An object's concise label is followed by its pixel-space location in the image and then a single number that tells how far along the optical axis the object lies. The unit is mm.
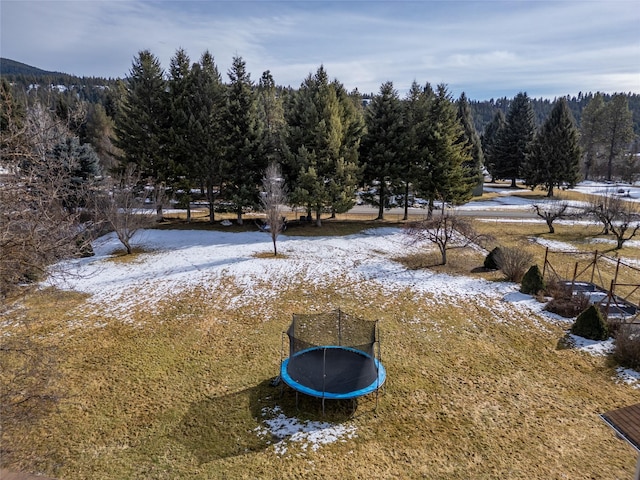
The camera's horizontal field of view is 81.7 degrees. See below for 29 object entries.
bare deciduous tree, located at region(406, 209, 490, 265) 19844
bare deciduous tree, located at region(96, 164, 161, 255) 20953
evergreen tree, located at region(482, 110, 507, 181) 54938
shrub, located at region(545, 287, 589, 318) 14898
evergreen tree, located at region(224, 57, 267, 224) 27297
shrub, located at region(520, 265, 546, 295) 16672
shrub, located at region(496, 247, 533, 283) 18494
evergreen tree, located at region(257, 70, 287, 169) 28250
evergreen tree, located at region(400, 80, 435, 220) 29281
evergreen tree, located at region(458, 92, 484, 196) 43469
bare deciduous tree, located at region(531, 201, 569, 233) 27766
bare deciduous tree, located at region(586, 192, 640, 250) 25188
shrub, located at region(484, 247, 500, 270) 19953
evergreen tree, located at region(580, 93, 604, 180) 61125
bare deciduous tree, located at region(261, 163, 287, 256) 21672
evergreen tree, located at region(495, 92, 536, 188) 51188
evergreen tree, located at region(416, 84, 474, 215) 28703
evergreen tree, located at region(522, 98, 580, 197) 43156
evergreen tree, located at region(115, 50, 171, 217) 27961
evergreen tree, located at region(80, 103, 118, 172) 47400
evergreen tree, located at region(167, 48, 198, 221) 28062
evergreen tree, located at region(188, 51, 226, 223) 27672
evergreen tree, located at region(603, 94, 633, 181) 57375
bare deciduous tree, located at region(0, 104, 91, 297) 6379
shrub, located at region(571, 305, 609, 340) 13117
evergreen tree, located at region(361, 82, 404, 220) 29203
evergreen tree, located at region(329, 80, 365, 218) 27094
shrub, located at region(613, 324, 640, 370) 11570
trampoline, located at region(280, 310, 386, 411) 9656
